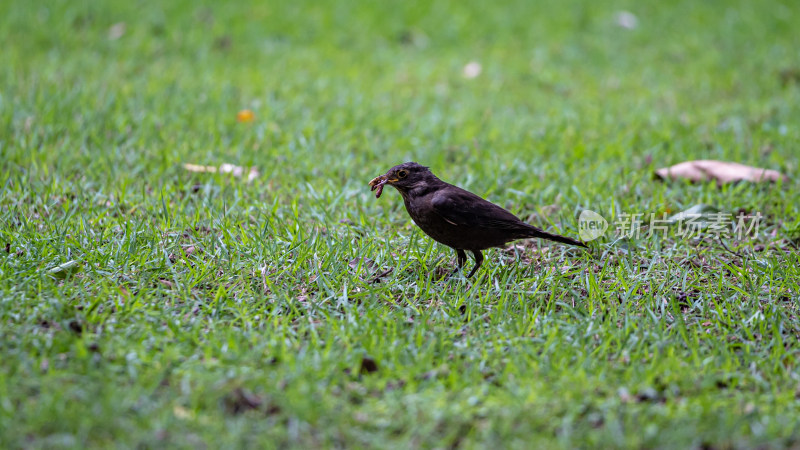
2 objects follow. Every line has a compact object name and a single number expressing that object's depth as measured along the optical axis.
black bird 7.43
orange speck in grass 12.33
